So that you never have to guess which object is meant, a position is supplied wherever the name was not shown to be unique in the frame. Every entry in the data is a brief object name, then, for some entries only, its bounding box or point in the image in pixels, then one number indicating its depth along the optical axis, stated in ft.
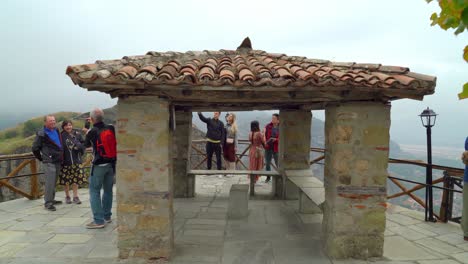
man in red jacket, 25.03
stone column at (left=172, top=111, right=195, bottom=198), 21.22
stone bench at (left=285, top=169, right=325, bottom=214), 15.35
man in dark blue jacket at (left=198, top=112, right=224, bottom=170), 25.08
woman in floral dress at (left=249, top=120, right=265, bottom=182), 25.95
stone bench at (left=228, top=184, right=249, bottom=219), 17.29
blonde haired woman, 26.81
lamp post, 16.79
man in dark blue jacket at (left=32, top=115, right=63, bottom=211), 17.29
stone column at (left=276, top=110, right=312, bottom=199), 20.85
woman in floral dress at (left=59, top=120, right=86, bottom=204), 18.38
